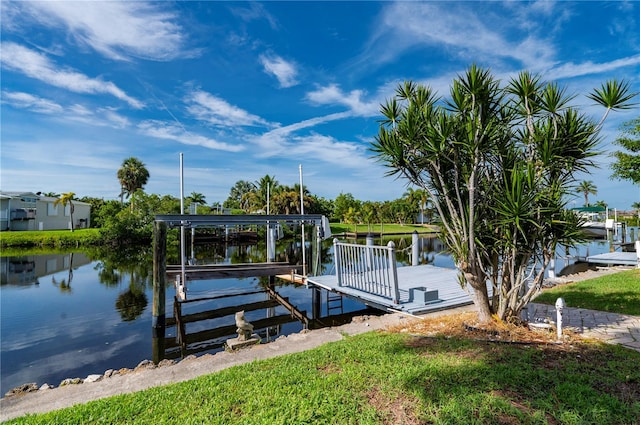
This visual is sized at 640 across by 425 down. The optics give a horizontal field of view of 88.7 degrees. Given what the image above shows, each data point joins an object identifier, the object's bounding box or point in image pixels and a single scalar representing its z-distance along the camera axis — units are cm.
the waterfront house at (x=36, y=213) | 3073
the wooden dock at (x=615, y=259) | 1294
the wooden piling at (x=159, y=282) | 788
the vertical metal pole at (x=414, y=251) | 1032
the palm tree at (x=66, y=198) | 3136
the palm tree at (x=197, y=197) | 5666
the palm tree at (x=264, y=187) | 4058
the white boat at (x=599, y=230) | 2425
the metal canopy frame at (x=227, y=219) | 861
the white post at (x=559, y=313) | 417
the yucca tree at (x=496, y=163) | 419
